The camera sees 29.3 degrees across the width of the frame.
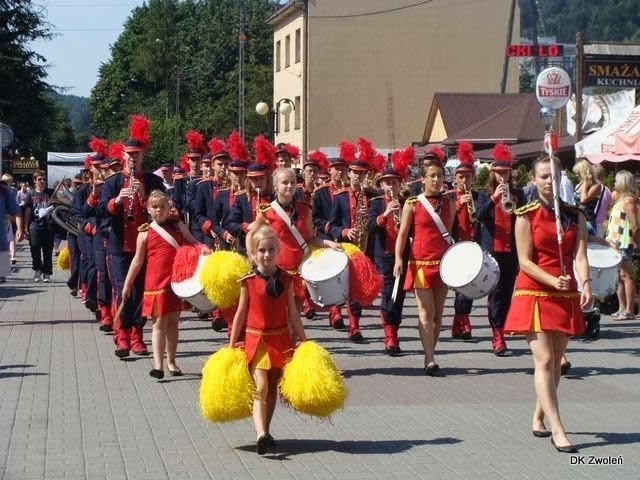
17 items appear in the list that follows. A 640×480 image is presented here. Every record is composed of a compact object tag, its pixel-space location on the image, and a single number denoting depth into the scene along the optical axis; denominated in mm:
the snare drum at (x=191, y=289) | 10820
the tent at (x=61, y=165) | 55906
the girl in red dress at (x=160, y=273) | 10883
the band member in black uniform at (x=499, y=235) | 12391
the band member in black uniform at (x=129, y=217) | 11992
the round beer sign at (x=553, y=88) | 21609
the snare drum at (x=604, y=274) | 13133
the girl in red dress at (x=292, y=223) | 10734
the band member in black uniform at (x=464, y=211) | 12992
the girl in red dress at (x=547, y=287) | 8008
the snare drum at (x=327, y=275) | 11062
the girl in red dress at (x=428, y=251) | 11156
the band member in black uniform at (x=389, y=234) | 12336
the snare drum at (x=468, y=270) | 10953
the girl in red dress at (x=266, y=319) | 7891
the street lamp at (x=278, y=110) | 40531
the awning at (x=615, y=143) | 20141
